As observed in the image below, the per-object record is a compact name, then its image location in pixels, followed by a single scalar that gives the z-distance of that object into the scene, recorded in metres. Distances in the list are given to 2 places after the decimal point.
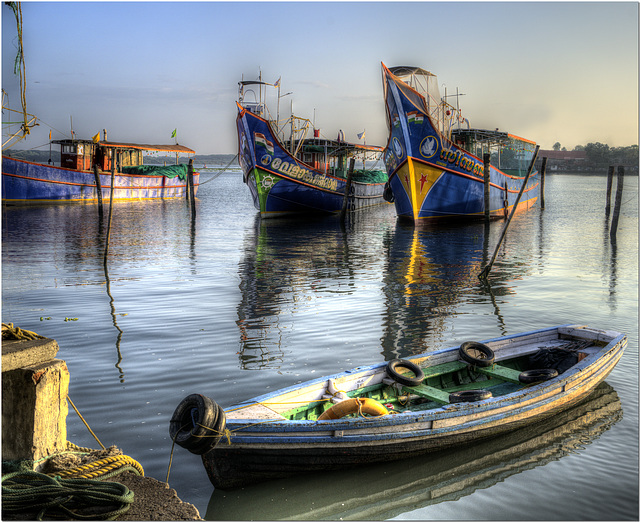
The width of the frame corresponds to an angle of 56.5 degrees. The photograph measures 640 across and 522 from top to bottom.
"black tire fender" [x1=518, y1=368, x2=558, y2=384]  7.66
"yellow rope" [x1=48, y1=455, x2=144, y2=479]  4.56
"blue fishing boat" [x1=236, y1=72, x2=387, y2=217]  31.47
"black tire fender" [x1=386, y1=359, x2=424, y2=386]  7.19
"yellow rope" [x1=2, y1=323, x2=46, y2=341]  4.77
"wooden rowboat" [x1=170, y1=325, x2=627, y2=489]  5.52
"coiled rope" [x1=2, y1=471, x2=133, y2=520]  4.22
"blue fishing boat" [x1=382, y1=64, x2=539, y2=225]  27.30
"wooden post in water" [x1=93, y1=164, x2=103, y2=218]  31.42
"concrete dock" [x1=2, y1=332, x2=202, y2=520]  4.45
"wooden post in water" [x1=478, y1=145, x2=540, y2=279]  16.01
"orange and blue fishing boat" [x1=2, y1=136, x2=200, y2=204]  37.88
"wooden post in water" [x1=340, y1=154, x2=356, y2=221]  32.45
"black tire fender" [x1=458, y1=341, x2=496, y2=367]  8.12
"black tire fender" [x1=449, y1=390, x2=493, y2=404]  6.94
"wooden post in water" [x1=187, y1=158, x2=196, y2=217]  33.00
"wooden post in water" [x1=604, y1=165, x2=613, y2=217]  30.52
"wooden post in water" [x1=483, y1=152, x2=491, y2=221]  29.30
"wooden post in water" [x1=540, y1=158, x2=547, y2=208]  35.21
